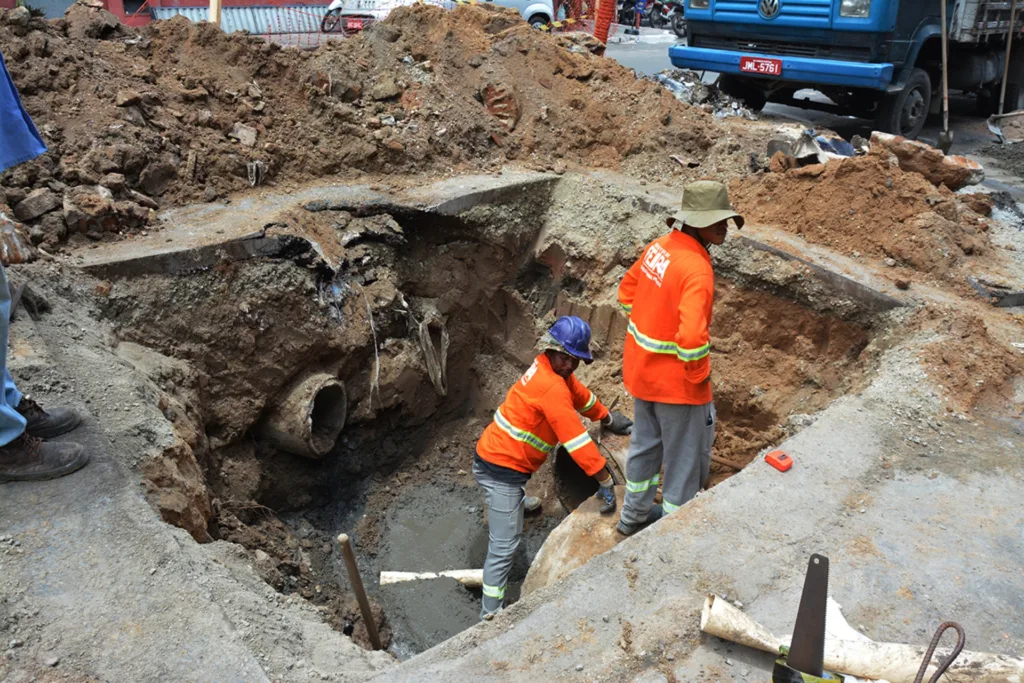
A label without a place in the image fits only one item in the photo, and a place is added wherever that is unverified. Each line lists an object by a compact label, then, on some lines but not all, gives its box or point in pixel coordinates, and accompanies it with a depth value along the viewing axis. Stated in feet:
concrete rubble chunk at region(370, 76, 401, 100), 23.41
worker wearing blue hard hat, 13.09
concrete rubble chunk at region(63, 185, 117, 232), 17.06
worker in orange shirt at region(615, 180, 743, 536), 11.26
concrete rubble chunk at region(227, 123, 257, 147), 20.95
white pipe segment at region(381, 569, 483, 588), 16.31
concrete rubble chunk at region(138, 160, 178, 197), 19.06
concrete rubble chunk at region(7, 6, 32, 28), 19.45
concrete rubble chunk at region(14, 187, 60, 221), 16.72
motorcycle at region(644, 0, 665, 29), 69.77
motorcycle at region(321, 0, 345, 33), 35.65
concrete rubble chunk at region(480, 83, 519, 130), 24.59
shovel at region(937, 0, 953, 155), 27.50
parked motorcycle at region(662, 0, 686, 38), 65.00
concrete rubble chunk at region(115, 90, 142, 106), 19.49
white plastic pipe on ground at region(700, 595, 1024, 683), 7.76
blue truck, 26.07
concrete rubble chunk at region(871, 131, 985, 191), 21.02
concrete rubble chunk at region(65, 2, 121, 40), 21.54
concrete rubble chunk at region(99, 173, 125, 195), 18.17
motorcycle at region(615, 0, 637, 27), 70.71
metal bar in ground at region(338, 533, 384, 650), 13.06
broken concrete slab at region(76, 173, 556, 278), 16.65
